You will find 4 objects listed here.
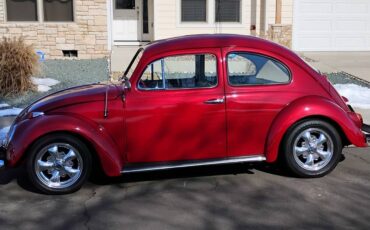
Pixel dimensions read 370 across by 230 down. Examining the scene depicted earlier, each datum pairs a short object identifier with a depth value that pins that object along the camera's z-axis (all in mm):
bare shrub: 10328
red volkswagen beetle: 5488
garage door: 16547
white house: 15336
